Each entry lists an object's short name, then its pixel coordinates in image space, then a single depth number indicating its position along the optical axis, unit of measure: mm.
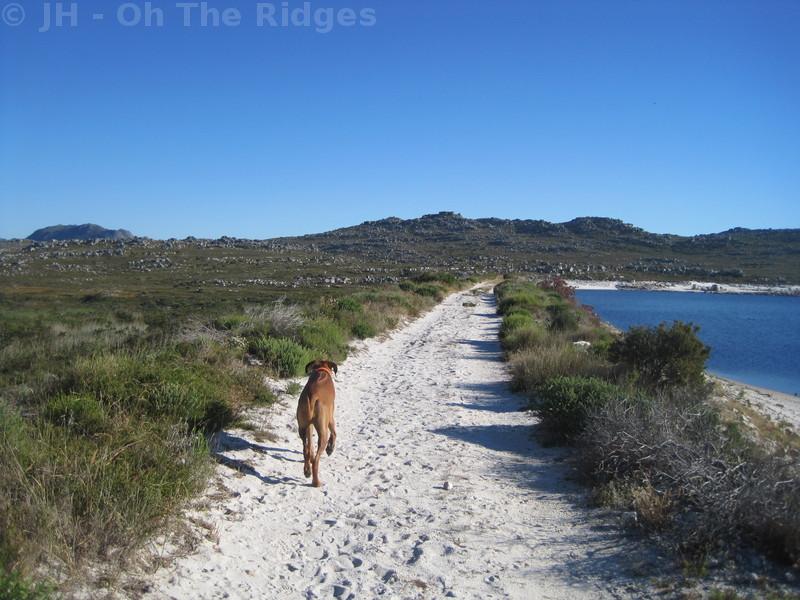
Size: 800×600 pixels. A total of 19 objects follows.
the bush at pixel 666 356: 10688
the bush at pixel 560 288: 39000
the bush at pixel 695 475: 4203
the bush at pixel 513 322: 19062
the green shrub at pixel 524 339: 15680
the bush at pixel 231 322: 14312
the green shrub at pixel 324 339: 13242
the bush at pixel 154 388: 6633
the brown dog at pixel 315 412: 6086
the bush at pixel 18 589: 3080
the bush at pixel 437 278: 47031
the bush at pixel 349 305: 20531
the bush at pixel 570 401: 7676
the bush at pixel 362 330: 17438
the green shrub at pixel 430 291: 36447
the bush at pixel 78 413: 5719
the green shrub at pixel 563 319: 19952
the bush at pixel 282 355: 11023
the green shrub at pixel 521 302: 27014
